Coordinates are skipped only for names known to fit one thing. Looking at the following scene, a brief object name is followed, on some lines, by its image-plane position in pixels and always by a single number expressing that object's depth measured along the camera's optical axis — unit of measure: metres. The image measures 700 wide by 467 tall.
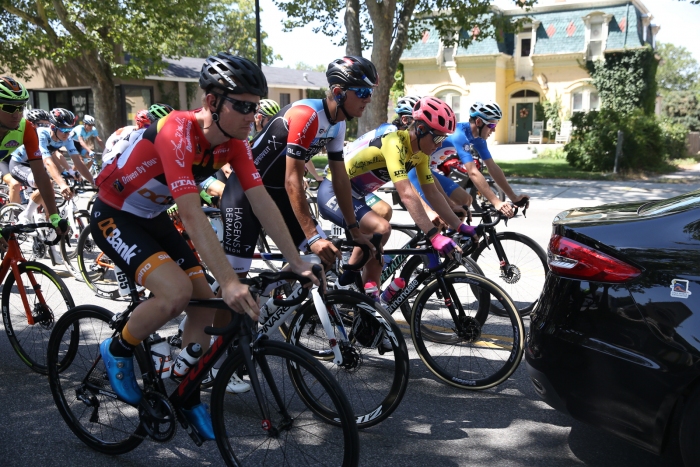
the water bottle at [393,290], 4.93
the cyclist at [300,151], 4.45
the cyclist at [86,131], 16.81
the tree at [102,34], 23.05
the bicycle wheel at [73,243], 8.30
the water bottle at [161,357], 3.48
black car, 2.88
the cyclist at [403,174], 4.73
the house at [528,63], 40.22
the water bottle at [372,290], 4.77
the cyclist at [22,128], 4.92
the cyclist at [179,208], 3.13
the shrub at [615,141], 20.78
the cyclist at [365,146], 5.48
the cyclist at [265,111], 9.67
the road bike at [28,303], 4.84
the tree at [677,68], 88.12
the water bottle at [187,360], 3.41
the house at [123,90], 34.91
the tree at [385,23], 17.94
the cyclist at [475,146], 6.84
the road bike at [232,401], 2.99
